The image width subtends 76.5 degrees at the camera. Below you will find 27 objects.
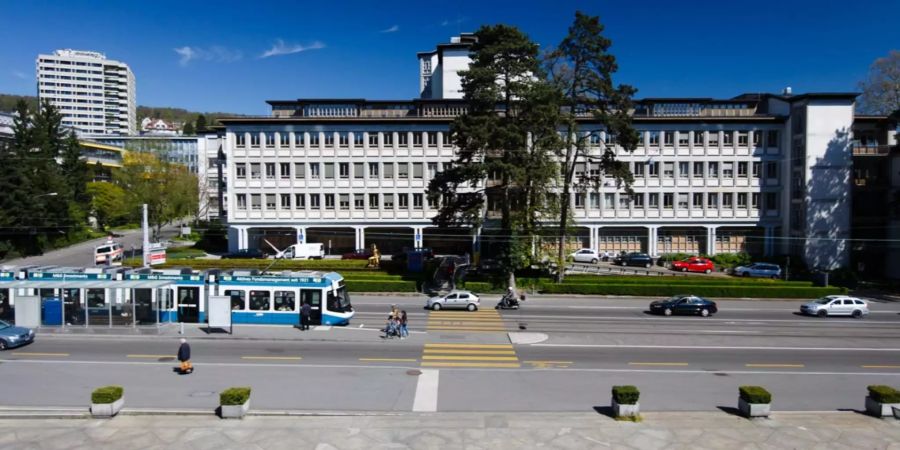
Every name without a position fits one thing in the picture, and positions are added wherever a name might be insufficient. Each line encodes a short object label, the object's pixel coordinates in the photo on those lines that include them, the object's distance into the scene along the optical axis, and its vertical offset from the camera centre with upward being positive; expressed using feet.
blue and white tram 103.71 -14.03
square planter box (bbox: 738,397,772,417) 56.90 -19.04
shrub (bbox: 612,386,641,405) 56.49 -17.46
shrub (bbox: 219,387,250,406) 55.01 -17.21
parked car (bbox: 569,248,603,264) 204.03 -13.25
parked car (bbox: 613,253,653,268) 200.03 -14.37
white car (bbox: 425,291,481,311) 130.52 -18.84
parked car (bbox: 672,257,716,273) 190.70 -15.46
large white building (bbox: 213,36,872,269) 212.23 +16.14
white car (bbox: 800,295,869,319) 130.93 -20.40
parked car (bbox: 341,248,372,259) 199.89 -12.34
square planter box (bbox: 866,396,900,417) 58.08 -19.45
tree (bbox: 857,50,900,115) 186.39 +43.61
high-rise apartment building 649.20 +147.34
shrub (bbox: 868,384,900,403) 57.88 -17.84
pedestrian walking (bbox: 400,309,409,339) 97.50 -18.66
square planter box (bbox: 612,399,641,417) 56.65 -18.97
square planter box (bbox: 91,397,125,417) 55.01 -18.33
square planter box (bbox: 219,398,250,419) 55.06 -18.54
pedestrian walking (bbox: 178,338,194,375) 71.56 -17.31
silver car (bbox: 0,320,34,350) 85.30 -17.72
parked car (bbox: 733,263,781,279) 183.11 -16.64
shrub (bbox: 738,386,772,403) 56.70 -17.51
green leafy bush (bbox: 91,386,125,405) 54.85 -16.95
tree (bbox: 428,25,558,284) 142.72 +20.10
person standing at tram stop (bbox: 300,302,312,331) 99.19 -16.52
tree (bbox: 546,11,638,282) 149.07 +35.14
